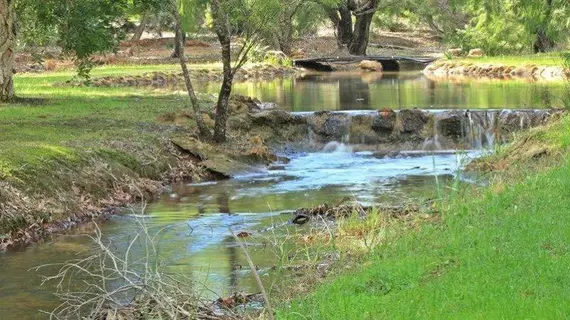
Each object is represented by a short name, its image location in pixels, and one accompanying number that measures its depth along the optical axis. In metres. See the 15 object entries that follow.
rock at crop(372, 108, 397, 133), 25.58
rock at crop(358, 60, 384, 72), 54.03
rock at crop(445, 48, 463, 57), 56.85
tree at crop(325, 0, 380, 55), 61.62
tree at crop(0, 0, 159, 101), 23.92
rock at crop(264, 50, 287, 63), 53.62
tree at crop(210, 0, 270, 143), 20.38
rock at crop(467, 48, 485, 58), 53.89
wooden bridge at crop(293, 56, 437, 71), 54.84
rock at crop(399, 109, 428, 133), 25.52
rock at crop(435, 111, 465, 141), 25.52
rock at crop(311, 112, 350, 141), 25.72
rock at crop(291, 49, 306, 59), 59.78
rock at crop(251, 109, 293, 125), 24.73
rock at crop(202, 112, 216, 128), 23.40
